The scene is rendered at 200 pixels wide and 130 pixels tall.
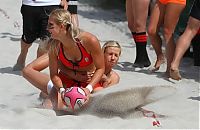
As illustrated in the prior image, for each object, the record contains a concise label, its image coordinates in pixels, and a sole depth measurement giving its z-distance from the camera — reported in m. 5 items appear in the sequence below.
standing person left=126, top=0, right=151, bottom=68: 11.52
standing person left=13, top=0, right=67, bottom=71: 10.41
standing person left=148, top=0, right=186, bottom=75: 10.67
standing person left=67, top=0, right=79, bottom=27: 11.53
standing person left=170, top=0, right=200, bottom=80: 10.45
